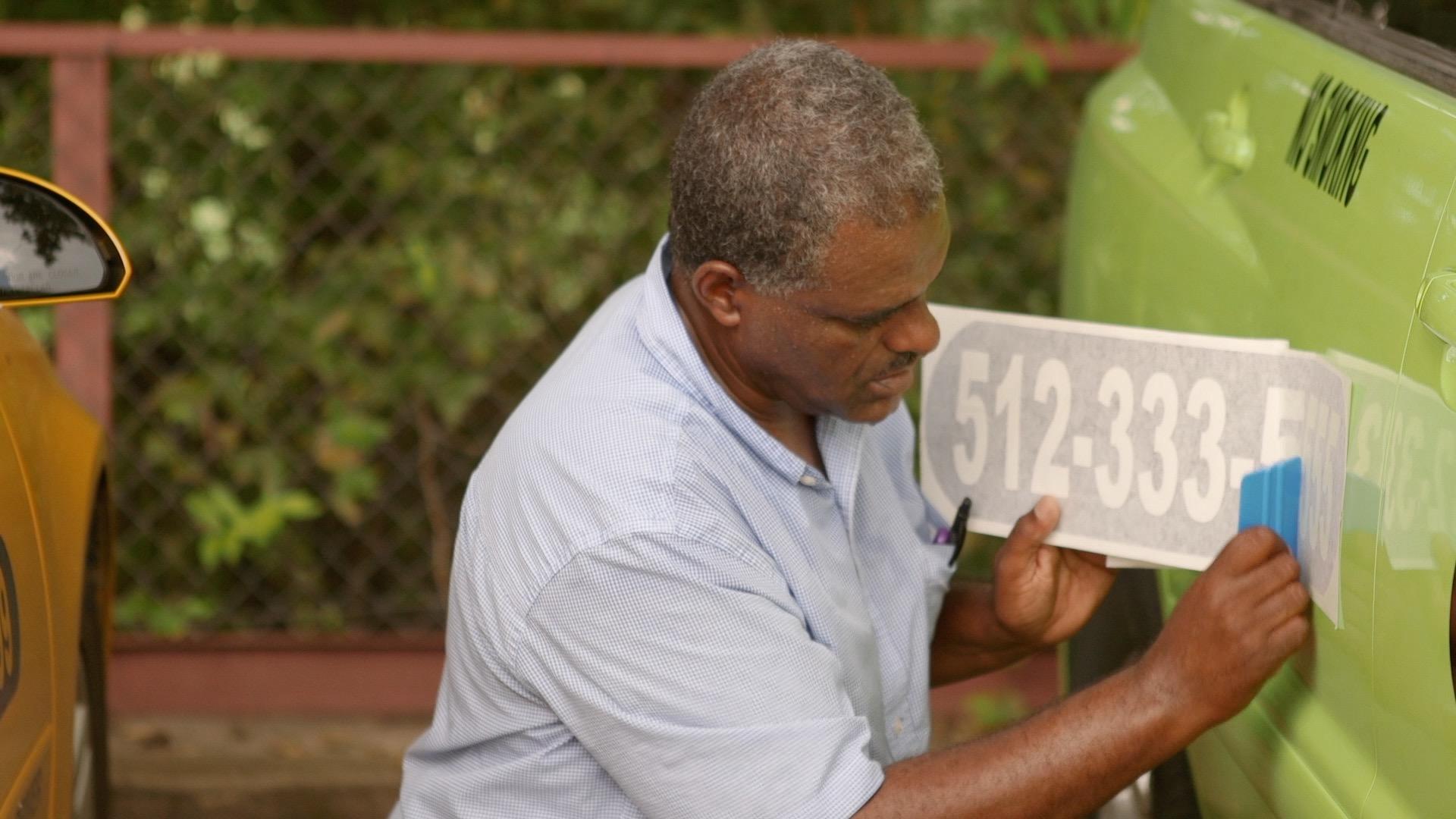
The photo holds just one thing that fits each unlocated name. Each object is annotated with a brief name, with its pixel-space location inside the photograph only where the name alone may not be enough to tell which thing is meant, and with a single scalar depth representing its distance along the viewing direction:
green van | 2.81
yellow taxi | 3.48
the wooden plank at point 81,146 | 7.16
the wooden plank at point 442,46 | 7.15
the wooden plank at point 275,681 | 7.69
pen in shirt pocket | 4.08
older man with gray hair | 3.33
